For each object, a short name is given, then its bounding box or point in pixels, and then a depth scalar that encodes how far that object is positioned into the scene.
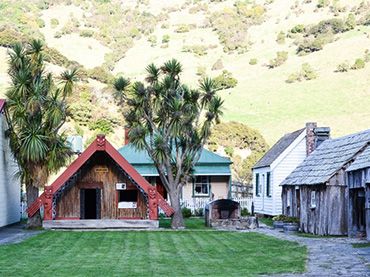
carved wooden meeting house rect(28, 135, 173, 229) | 34.50
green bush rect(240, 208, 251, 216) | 46.05
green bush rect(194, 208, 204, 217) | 46.56
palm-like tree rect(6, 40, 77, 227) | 33.97
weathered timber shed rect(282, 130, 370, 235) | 29.22
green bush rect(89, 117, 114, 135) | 72.25
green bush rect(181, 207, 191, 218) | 44.97
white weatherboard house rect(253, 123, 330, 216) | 42.44
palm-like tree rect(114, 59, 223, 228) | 34.97
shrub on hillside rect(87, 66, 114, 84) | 90.62
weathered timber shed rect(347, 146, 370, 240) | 27.27
